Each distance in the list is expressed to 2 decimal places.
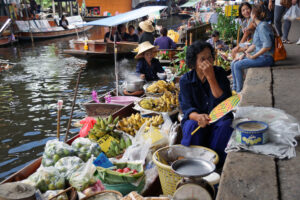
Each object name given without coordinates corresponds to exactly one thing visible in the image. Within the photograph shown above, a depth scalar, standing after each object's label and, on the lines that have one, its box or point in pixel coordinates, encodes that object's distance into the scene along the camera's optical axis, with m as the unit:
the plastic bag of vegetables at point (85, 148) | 3.38
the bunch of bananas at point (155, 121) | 3.87
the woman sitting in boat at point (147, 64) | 5.46
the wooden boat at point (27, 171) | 3.03
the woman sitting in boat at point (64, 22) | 24.12
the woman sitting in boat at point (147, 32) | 9.49
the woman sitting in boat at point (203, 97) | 2.66
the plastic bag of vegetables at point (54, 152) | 3.19
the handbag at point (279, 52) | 4.57
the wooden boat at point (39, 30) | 21.39
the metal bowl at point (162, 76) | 5.73
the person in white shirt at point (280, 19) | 7.06
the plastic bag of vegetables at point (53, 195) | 2.62
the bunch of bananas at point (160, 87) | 4.91
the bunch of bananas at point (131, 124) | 4.02
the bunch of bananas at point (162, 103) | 4.24
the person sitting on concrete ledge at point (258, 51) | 4.45
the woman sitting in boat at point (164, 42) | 9.62
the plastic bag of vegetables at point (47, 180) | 2.81
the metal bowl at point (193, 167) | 1.97
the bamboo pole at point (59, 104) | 3.72
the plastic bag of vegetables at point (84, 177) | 2.73
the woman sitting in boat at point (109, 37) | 11.98
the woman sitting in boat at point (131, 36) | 12.66
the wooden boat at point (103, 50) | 11.82
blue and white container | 2.08
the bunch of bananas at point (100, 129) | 3.75
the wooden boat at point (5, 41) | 18.45
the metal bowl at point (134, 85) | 5.43
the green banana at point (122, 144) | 3.63
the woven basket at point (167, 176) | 2.40
